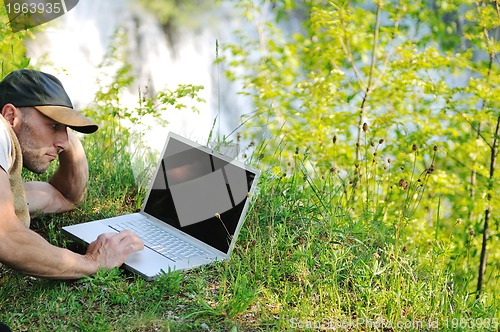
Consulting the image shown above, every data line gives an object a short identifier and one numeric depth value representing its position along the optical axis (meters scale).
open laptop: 5.87
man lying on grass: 4.95
